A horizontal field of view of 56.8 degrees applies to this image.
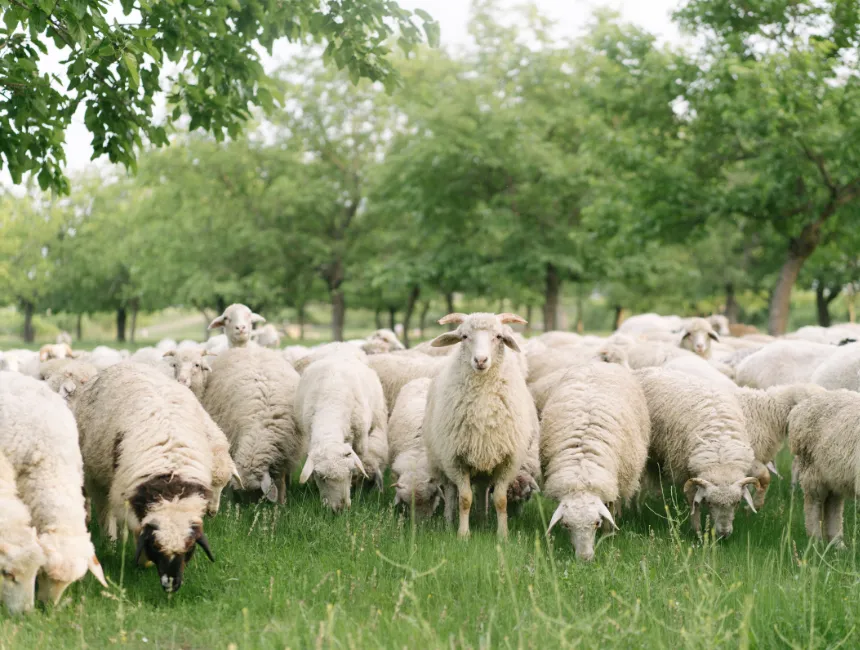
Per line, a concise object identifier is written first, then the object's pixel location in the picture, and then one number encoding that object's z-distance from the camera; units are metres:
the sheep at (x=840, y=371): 8.06
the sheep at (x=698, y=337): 10.82
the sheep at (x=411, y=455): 6.42
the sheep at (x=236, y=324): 9.34
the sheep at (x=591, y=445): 5.34
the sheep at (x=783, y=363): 9.40
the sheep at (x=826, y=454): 5.57
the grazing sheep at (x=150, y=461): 4.41
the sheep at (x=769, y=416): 7.07
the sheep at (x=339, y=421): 6.13
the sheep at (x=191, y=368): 7.76
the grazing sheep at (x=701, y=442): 5.82
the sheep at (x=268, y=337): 15.36
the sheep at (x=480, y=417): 5.87
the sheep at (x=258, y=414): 6.61
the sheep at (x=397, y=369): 8.85
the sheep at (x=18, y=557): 3.90
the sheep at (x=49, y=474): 4.08
